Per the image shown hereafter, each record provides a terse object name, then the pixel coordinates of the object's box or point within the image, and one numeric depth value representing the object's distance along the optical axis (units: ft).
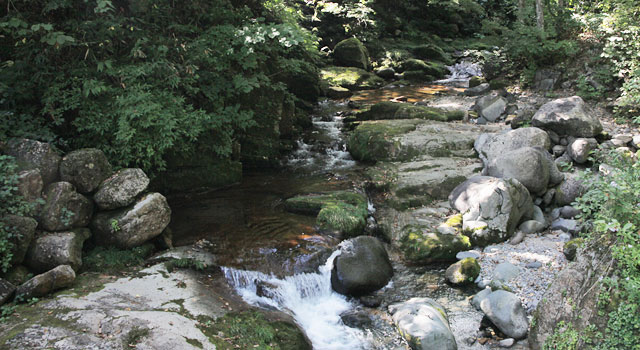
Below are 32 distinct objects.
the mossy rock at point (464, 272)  21.18
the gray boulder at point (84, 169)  20.20
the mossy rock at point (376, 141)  34.37
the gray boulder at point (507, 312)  17.24
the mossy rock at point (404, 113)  41.88
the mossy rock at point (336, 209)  24.88
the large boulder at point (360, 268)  20.97
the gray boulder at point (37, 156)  19.19
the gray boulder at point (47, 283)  15.37
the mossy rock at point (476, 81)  56.90
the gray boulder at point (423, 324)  16.74
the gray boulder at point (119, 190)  20.61
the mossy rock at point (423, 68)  72.18
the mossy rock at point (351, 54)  72.59
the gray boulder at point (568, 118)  29.35
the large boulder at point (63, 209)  18.74
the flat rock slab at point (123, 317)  13.17
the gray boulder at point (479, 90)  53.11
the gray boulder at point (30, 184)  18.17
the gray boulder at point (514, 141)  29.32
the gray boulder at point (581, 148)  28.02
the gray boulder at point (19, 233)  16.79
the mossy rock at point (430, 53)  82.07
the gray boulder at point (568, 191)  25.85
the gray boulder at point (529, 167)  26.08
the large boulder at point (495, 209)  24.11
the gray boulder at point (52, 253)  17.65
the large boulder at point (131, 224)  20.30
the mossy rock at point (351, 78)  63.82
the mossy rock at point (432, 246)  23.26
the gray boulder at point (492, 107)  41.01
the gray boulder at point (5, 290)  14.72
